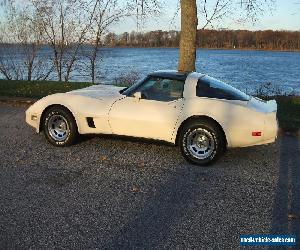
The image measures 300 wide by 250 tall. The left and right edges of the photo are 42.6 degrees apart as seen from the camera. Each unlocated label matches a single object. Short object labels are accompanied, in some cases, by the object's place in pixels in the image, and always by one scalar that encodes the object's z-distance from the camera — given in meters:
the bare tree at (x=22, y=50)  20.27
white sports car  5.87
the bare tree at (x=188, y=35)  10.91
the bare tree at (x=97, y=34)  19.64
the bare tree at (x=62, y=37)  20.11
